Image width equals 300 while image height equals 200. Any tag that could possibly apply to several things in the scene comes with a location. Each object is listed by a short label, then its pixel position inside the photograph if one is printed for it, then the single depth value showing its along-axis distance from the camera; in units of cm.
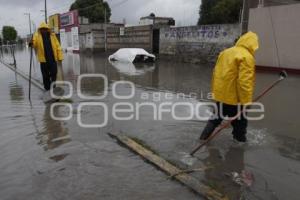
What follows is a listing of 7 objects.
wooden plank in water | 345
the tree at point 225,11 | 4044
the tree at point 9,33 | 9862
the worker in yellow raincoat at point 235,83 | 444
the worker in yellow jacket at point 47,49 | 835
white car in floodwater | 2078
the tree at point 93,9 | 5659
